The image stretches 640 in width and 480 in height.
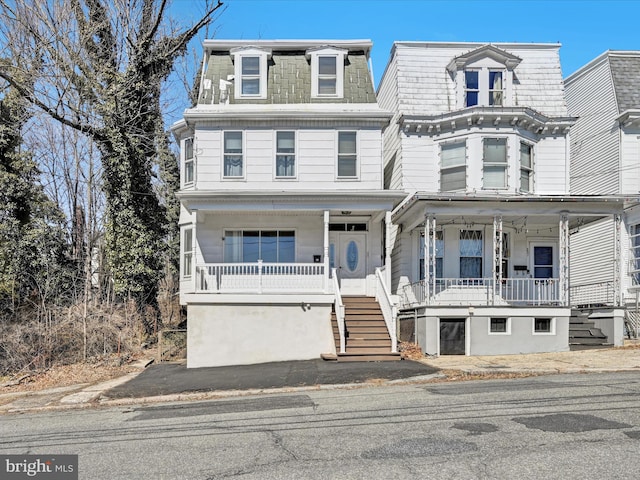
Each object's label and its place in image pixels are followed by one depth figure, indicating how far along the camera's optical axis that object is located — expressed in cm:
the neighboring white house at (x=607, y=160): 2073
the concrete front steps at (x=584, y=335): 1688
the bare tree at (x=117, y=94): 1873
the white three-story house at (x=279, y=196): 1641
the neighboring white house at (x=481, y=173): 1717
